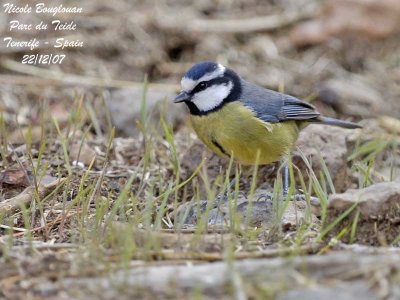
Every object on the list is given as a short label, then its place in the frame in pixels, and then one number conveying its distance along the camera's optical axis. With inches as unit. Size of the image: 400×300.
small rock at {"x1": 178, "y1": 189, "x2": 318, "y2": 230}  271.1
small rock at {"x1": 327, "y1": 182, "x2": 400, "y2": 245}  244.2
